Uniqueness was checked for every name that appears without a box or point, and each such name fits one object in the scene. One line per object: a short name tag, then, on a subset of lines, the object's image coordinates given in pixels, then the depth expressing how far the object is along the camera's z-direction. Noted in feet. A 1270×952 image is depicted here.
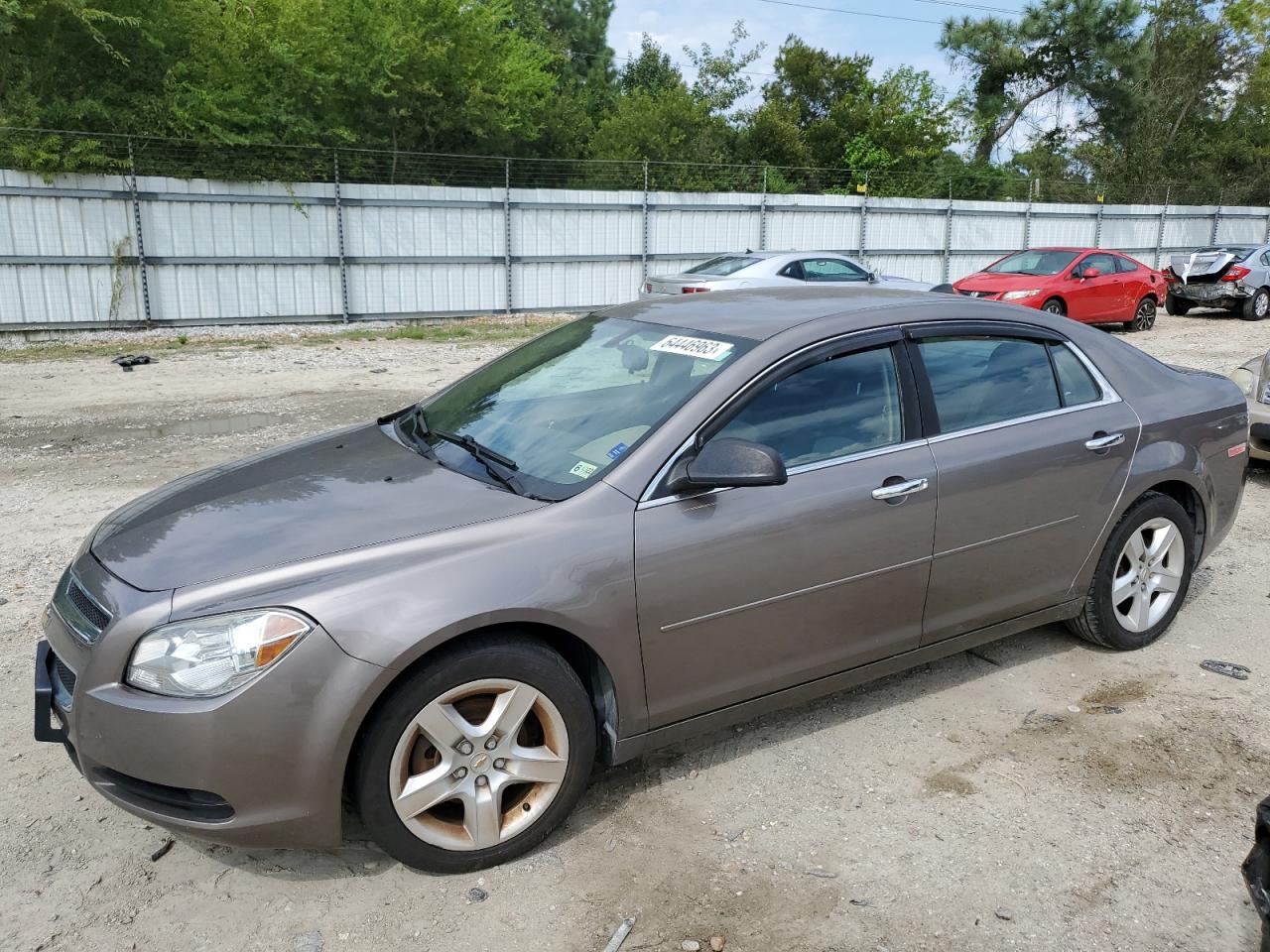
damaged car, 62.64
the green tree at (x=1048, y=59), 122.72
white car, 48.88
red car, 53.06
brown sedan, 8.70
